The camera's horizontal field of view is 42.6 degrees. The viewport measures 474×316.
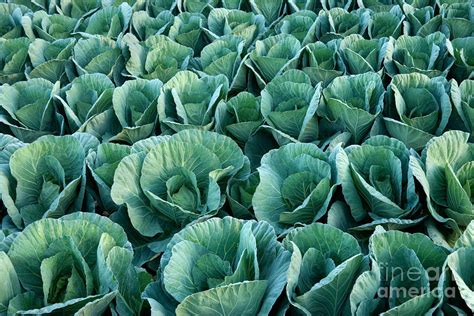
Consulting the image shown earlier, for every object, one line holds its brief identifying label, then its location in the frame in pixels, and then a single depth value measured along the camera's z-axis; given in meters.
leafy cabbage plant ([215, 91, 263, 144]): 2.77
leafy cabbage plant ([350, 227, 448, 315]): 1.75
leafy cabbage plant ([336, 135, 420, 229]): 2.23
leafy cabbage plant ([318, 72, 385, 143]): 2.67
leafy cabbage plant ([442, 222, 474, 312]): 1.77
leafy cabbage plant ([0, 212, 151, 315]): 1.84
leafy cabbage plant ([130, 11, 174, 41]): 3.88
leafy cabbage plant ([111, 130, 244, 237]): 2.30
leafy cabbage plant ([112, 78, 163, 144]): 2.82
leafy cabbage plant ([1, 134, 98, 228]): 2.38
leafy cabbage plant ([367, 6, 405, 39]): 3.62
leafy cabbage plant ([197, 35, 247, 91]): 3.23
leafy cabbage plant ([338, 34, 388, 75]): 3.17
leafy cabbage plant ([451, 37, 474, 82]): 3.13
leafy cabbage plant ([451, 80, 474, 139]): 2.69
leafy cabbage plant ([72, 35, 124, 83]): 3.33
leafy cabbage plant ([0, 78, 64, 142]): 2.91
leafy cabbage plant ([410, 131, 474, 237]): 2.18
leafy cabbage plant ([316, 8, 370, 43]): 3.63
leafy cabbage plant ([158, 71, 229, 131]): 2.80
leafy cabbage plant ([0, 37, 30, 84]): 3.43
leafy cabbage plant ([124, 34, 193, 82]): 3.23
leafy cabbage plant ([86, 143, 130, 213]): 2.42
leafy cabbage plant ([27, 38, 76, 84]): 3.37
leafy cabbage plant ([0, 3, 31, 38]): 3.89
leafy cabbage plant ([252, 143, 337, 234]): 2.25
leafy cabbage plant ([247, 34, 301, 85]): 3.19
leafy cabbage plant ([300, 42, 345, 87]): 3.15
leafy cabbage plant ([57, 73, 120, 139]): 2.85
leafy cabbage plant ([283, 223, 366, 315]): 1.81
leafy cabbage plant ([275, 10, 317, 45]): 3.57
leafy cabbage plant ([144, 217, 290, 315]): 1.76
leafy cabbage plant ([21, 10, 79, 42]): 3.82
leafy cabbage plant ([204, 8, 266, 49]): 3.68
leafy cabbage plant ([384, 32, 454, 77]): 3.12
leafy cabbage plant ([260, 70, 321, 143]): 2.67
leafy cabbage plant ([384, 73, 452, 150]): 2.65
